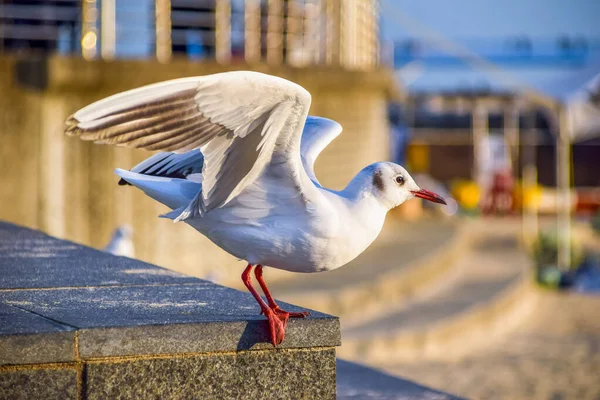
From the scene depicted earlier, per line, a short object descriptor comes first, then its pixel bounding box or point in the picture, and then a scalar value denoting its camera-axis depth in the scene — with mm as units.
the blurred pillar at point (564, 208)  15672
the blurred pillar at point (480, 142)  25094
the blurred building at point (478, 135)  28500
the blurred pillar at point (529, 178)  18475
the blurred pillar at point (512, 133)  29138
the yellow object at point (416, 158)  25688
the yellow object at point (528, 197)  21438
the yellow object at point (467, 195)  21797
